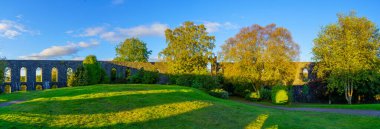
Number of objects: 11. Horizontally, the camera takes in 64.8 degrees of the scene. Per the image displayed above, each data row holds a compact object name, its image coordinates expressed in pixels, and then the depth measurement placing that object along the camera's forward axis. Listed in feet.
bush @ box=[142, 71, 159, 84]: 116.06
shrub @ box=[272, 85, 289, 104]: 84.79
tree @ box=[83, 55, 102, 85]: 100.19
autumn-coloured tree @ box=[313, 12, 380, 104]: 90.43
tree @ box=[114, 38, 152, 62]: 176.86
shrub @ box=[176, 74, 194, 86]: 103.65
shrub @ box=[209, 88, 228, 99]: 85.10
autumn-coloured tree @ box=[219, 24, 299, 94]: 102.17
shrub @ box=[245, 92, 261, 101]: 99.45
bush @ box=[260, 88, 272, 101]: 96.58
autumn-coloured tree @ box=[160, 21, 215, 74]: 110.22
